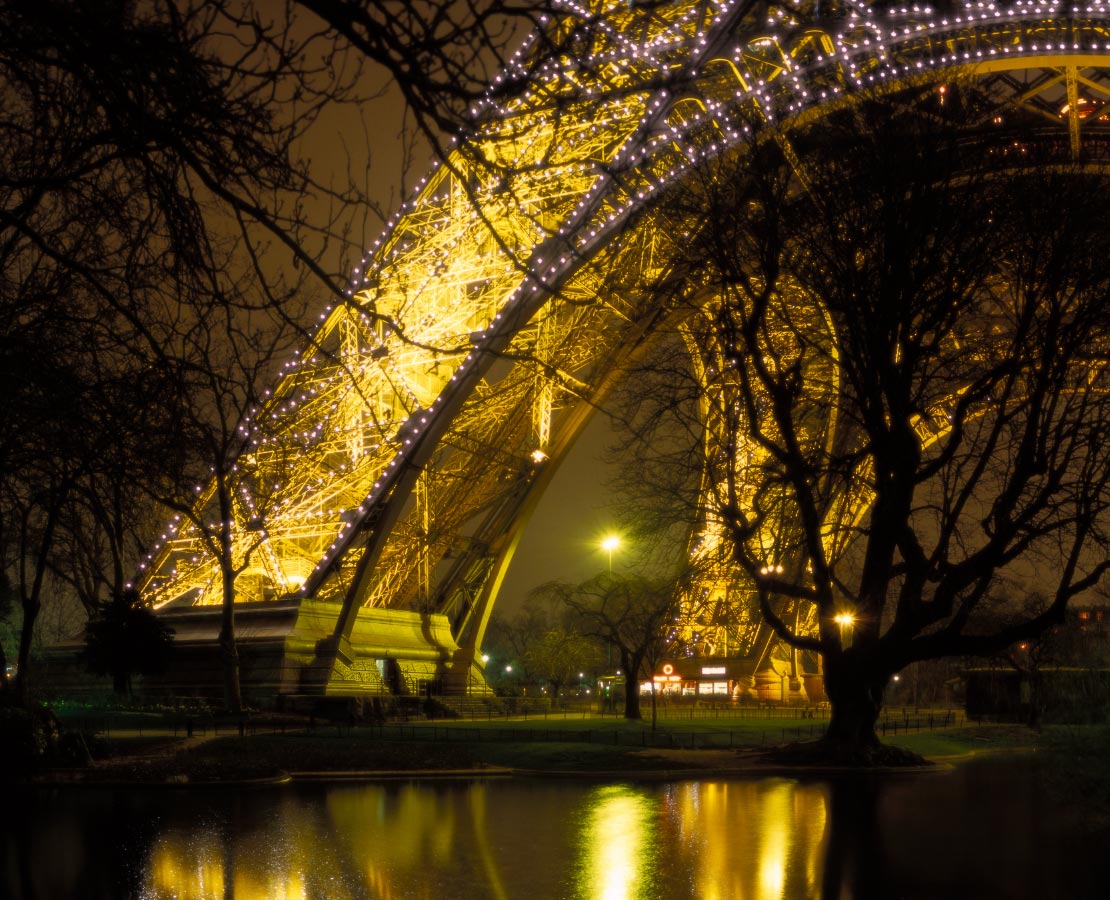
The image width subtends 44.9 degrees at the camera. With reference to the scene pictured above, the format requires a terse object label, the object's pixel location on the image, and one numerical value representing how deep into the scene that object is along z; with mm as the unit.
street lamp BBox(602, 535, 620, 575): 42841
